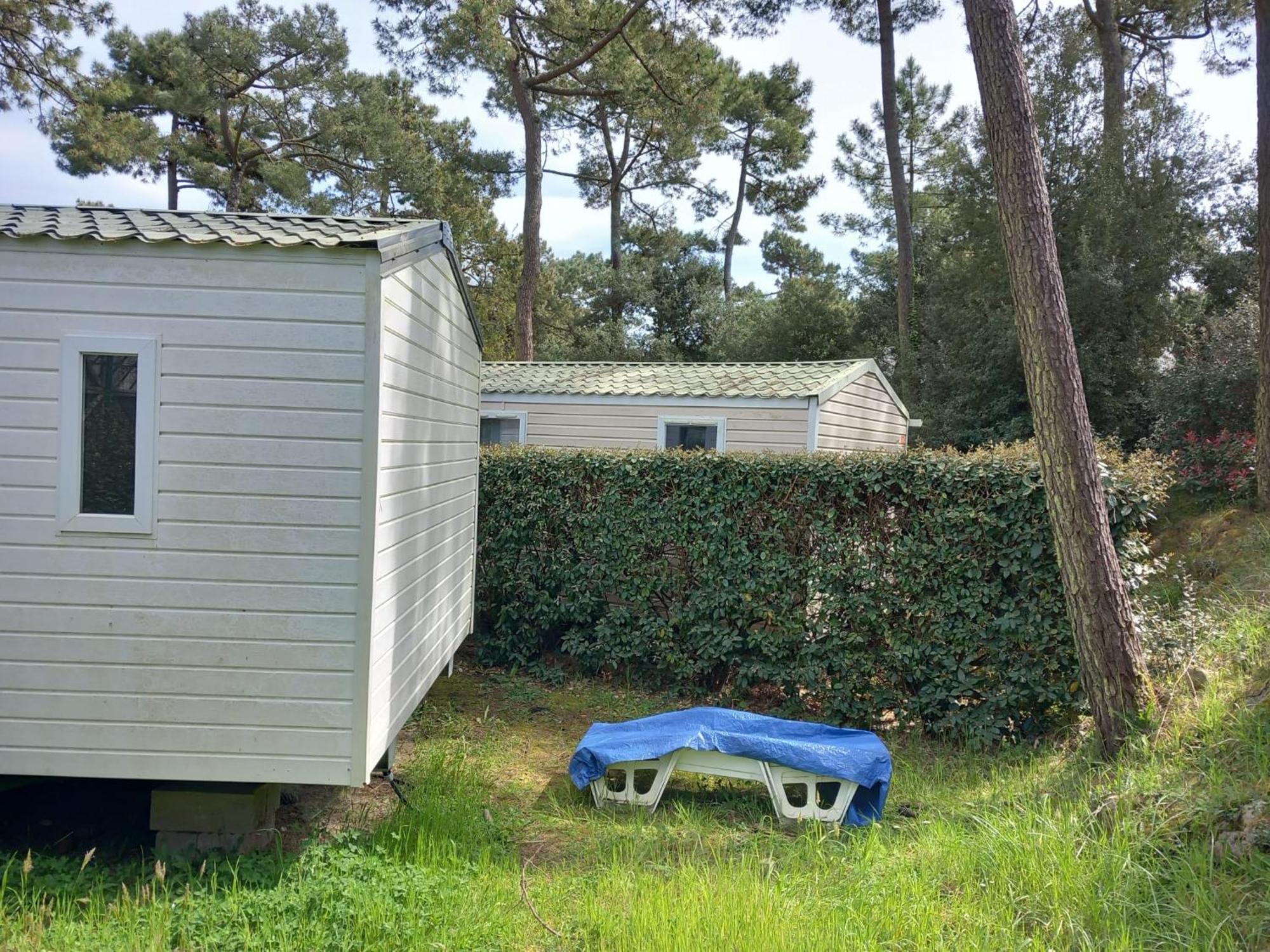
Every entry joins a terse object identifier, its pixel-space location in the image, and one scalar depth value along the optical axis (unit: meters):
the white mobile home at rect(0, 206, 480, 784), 3.91
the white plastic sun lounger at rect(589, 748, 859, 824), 4.84
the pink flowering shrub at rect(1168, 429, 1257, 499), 11.04
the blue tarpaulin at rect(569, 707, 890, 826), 4.79
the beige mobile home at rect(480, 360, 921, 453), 11.34
